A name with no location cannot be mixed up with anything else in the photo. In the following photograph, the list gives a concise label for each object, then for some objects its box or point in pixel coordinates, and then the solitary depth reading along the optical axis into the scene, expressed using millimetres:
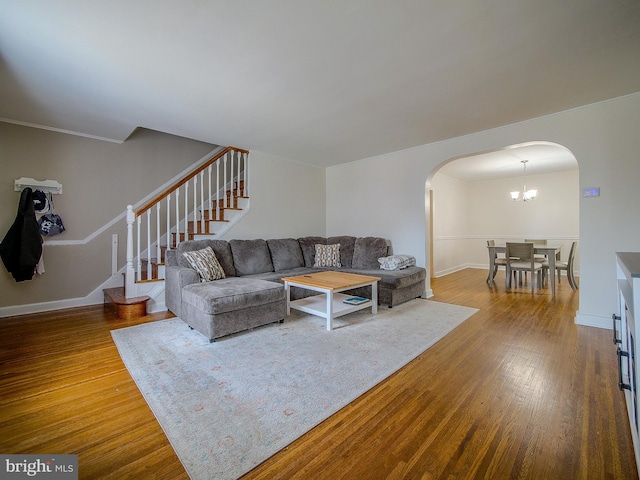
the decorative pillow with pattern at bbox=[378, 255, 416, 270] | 4344
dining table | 4742
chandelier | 5750
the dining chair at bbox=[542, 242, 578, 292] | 4895
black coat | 3457
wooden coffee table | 3072
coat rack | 3681
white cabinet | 1068
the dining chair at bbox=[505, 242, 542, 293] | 4855
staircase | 3676
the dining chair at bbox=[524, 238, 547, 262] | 5363
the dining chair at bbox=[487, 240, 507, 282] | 5388
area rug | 1440
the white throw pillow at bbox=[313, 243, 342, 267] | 5027
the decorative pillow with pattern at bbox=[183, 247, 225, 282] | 3508
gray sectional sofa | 2781
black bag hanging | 3799
